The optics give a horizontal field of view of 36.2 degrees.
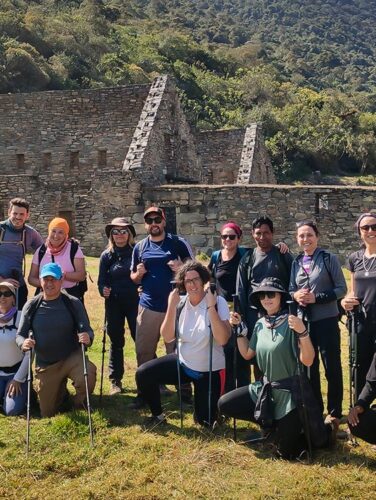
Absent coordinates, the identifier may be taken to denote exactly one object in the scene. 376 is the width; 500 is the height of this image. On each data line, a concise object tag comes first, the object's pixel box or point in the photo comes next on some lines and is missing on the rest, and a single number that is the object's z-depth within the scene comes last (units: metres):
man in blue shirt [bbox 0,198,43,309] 6.72
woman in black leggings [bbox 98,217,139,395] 6.64
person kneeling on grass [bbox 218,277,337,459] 4.87
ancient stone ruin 13.30
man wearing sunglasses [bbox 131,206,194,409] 6.30
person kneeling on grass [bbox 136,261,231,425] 5.52
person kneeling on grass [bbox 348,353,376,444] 4.86
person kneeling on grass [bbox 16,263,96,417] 5.73
